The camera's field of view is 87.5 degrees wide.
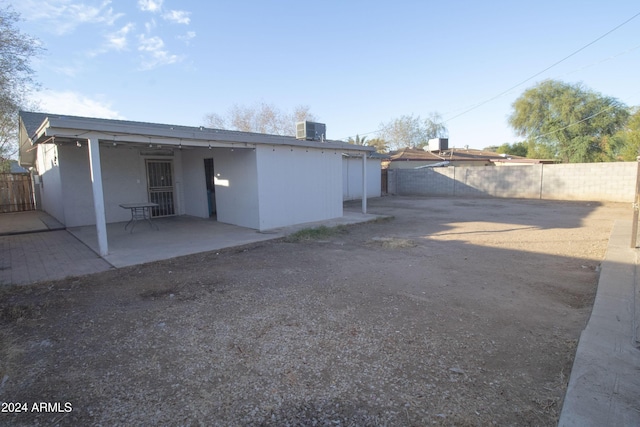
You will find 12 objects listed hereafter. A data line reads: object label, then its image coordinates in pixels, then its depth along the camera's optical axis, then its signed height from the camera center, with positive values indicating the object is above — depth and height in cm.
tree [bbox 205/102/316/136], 3375 +541
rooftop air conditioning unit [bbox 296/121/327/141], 1038 +140
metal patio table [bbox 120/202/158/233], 904 -111
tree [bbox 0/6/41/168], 868 +311
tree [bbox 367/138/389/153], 4196 +386
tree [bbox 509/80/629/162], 2470 +382
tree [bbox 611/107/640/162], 1856 +165
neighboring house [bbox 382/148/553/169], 2555 +98
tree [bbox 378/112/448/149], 4281 +520
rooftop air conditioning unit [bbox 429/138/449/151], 2780 +232
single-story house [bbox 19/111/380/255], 904 +4
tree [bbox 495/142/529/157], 4206 +281
